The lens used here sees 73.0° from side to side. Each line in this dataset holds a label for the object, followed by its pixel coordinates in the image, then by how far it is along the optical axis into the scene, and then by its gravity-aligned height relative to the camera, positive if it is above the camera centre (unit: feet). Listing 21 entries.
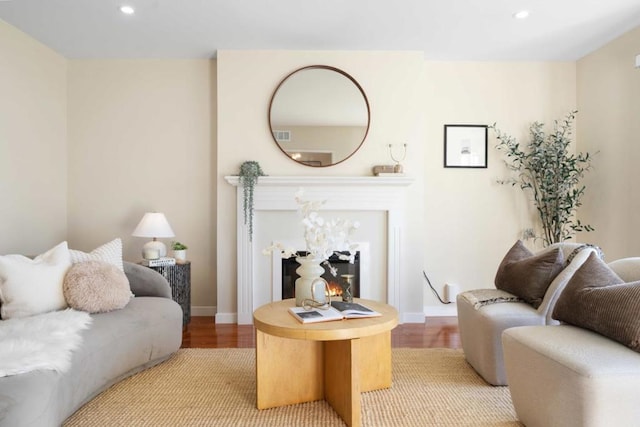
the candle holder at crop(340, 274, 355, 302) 8.22 -1.57
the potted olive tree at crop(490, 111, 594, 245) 13.39 +1.20
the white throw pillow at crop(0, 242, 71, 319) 7.92 -1.44
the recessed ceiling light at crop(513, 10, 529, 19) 10.73 +4.94
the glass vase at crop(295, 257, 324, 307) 8.02 -1.23
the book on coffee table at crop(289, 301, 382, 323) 7.05 -1.74
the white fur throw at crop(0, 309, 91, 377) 5.99 -2.02
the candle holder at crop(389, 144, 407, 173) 13.48 +1.74
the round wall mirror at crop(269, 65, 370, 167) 13.33 +2.99
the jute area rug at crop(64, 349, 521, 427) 7.03 -3.41
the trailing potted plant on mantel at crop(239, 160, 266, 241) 12.84 +0.84
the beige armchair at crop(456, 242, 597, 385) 8.04 -2.03
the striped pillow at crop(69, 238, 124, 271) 9.21 -1.00
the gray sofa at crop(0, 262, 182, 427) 5.58 -2.48
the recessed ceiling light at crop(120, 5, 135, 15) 10.51 +4.93
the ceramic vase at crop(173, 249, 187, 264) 12.77 -1.35
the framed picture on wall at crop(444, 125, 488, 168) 14.21 +1.97
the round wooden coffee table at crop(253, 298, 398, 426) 6.69 -2.61
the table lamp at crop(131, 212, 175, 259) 12.29 -0.62
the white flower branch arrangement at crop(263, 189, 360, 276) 7.94 -0.44
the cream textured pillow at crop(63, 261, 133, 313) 8.25 -1.54
